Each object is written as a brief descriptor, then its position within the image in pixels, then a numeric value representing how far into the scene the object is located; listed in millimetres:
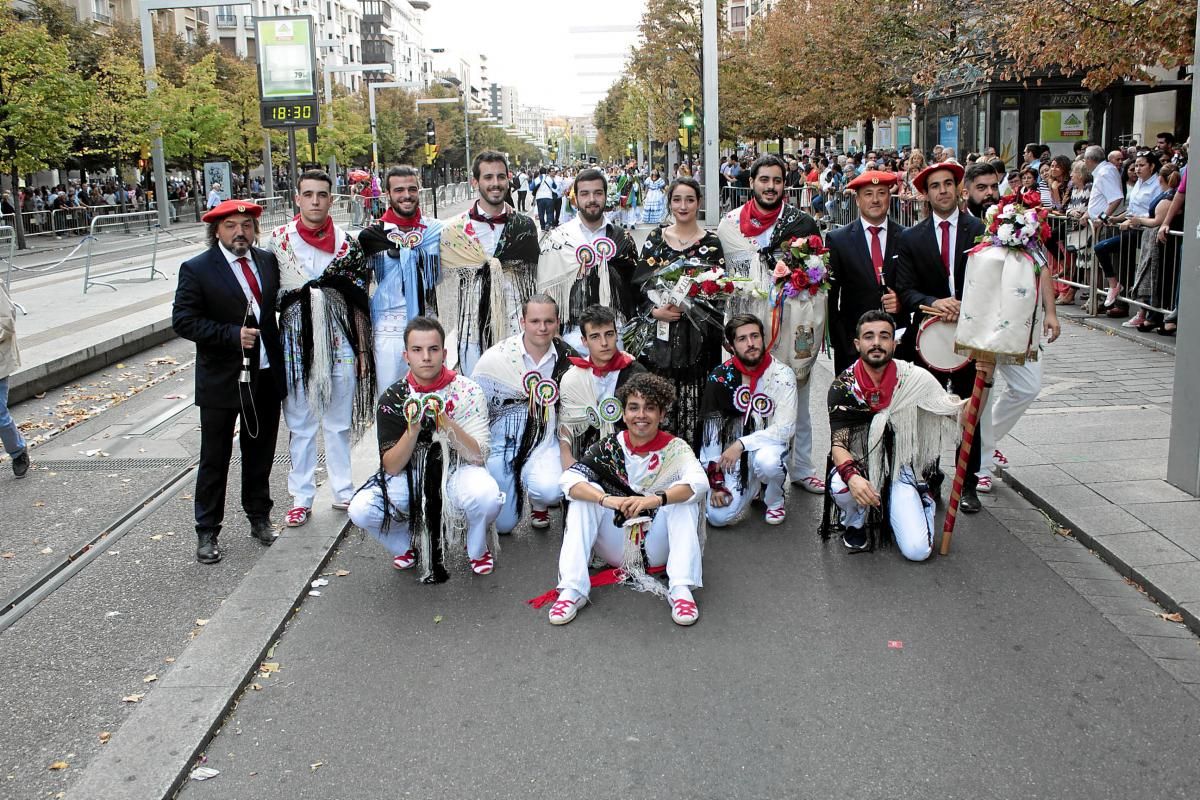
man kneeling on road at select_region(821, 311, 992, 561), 5566
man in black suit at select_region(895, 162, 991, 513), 6109
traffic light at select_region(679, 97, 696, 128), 30859
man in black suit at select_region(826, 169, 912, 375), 6289
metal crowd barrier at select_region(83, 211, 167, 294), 17962
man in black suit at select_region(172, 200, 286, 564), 5598
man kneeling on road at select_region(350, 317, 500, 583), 5281
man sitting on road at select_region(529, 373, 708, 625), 4875
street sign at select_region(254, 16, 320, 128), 18984
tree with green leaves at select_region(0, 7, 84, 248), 24875
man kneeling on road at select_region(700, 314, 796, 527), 5930
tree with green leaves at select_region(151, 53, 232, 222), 35875
